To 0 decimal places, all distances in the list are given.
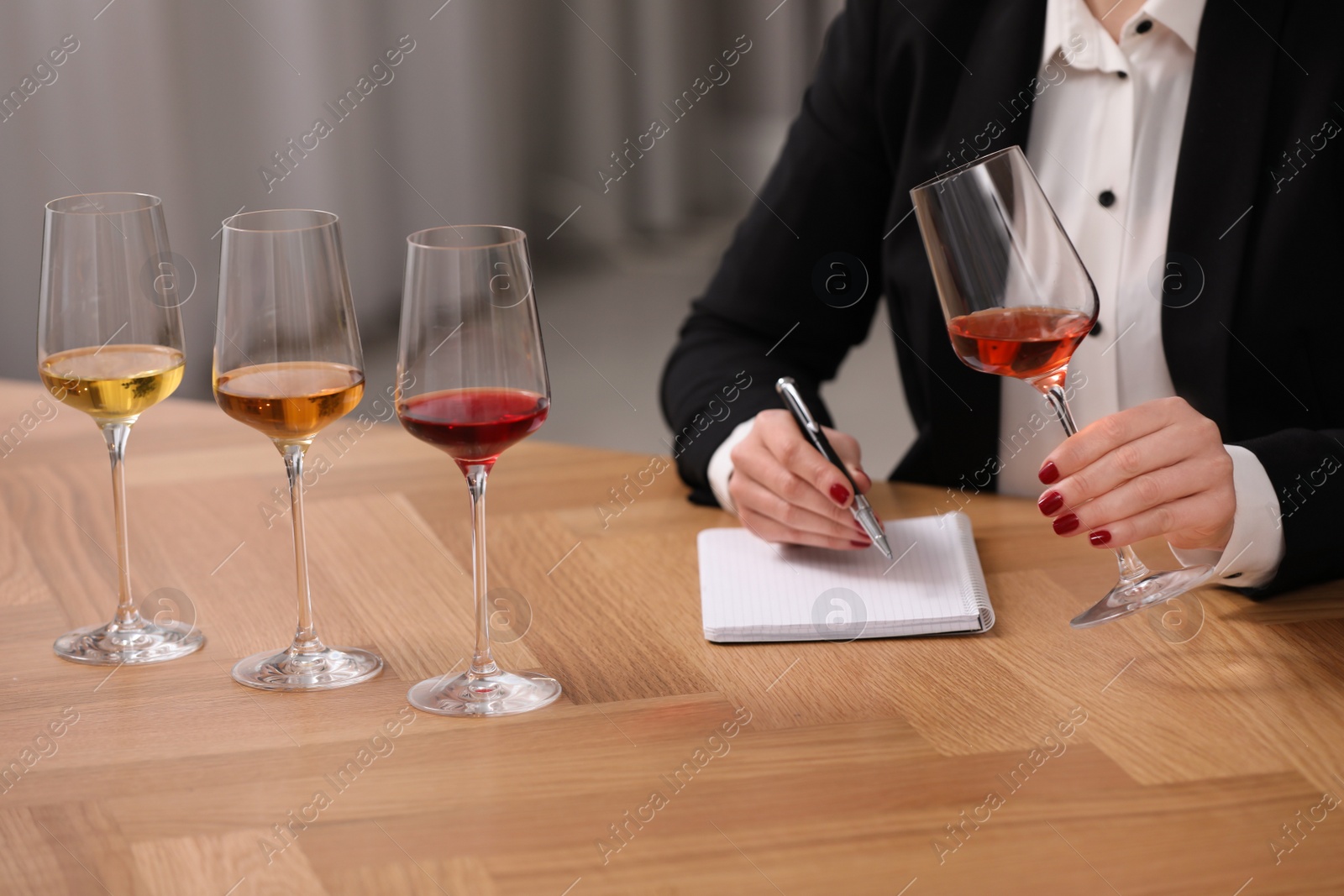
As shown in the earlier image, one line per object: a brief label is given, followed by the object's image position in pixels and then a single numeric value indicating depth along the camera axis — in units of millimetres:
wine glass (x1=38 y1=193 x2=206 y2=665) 1442
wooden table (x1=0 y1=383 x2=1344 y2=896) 1290
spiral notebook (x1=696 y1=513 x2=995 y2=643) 1482
